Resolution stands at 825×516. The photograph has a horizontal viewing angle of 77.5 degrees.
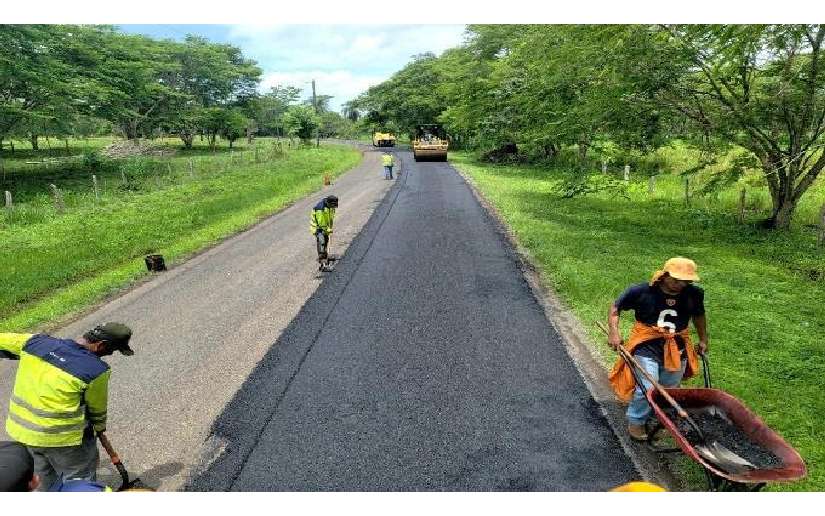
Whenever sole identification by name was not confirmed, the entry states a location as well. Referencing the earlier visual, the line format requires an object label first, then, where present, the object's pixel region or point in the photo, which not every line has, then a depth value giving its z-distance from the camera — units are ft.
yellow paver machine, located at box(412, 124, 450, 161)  121.29
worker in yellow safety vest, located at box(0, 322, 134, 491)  12.23
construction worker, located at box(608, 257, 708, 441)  16.10
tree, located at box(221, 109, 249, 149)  168.55
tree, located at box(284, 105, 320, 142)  184.24
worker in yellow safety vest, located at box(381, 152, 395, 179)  91.40
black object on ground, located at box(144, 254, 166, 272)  38.93
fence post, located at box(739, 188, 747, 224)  44.96
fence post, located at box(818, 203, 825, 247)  37.93
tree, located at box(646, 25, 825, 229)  34.68
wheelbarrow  12.13
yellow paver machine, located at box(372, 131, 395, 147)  190.49
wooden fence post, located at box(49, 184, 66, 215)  61.26
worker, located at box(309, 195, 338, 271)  35.19
